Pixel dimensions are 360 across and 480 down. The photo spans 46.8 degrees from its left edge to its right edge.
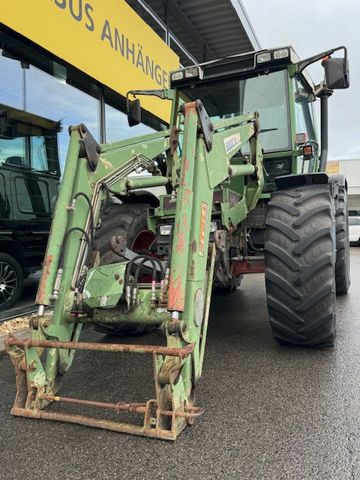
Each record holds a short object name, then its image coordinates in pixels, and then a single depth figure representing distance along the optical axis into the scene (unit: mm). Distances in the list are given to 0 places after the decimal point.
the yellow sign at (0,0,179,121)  4656
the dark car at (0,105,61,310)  5082
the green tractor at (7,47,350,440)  2480
